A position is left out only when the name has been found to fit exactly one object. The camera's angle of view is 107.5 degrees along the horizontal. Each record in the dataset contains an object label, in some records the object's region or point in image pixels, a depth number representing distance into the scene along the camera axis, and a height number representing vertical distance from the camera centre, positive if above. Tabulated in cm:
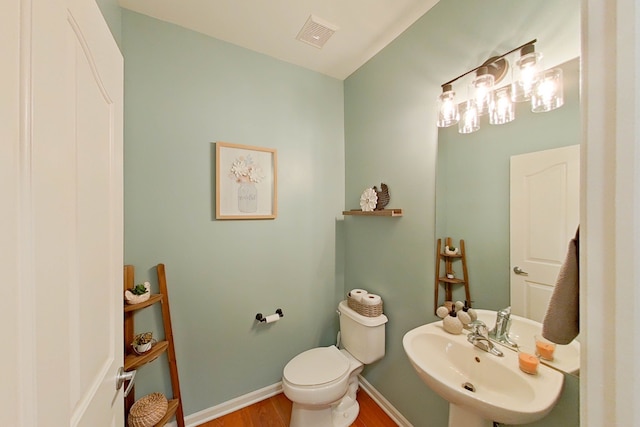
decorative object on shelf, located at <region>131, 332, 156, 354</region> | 125 -71
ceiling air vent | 145 +117
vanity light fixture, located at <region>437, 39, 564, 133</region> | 91 +53
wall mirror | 88 +16
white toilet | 135 -99
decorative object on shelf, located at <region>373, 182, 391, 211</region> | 165 +11
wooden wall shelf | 152 +0
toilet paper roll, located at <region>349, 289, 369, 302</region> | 171 -61
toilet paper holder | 169 -77
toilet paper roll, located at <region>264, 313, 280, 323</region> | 169 -77
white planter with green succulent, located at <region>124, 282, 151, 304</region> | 123 -44
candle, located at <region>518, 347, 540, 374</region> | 87 -56
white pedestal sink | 78 -65
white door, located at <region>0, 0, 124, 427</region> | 37 +0
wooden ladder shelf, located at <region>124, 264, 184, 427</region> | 121 -74
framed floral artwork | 159 +22
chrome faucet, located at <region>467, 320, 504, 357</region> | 100 -57
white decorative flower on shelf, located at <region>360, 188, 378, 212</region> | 172 +9
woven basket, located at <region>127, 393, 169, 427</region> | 119 -105
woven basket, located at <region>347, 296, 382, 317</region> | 163 -68
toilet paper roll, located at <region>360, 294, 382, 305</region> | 164 -61
